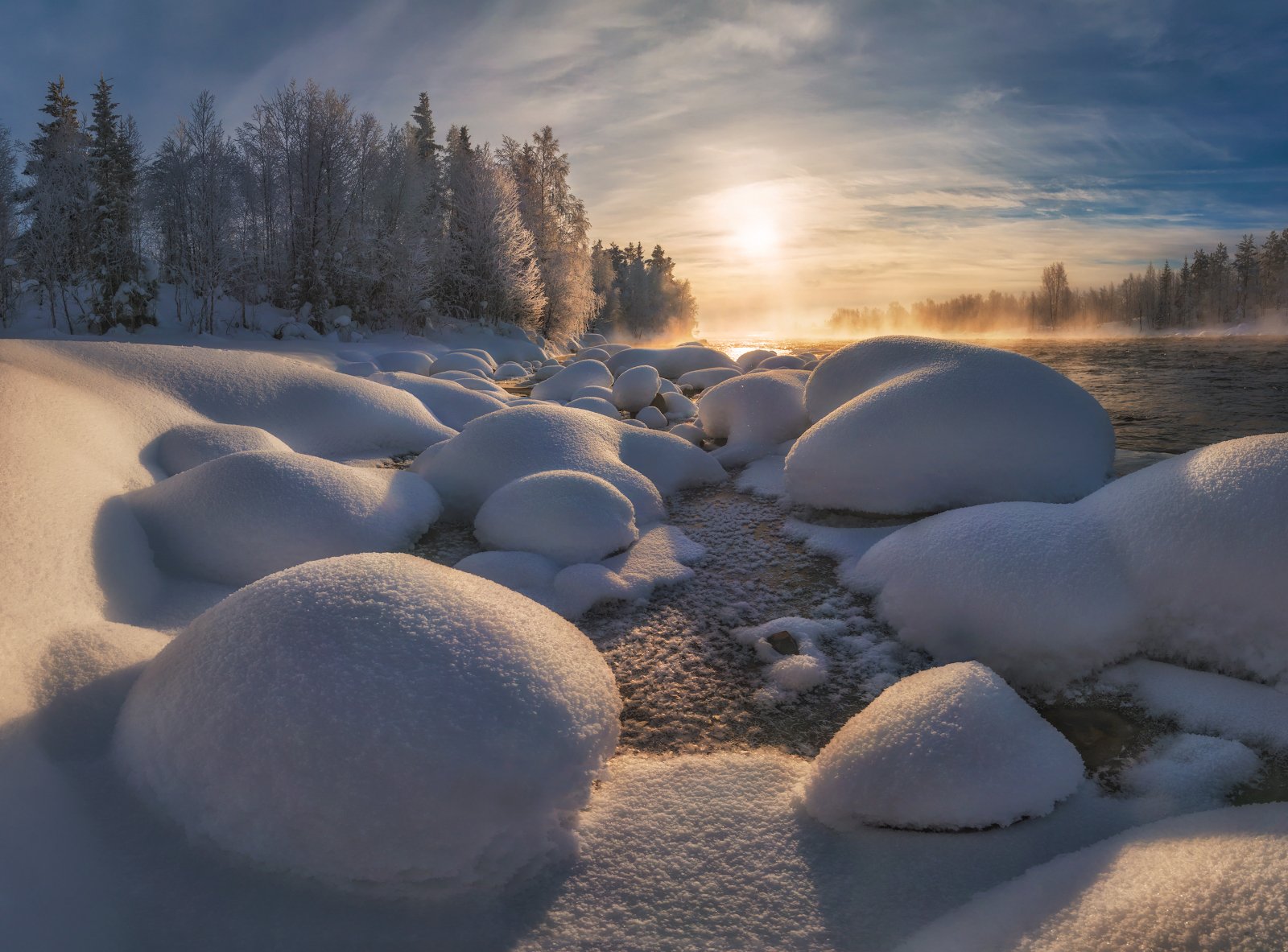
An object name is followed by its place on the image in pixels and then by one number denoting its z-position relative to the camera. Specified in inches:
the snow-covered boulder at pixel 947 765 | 76.1
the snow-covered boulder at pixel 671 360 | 596.7
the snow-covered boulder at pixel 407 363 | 526.3
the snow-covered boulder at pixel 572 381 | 429.7
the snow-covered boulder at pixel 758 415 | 269.4
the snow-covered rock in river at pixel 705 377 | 493.4
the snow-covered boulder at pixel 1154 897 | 54.4
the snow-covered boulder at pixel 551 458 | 192.9
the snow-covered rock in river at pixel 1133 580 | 104.7
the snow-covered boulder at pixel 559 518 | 157.1
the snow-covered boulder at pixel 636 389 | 394.0
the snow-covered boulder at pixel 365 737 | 67.6
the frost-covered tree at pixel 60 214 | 686.5
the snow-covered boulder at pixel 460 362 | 553.0
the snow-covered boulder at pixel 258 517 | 136.9
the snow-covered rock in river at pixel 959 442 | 176.2
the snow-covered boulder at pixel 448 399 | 307.6
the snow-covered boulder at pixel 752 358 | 603.6
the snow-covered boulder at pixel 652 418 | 346.3
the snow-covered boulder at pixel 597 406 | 327.9
